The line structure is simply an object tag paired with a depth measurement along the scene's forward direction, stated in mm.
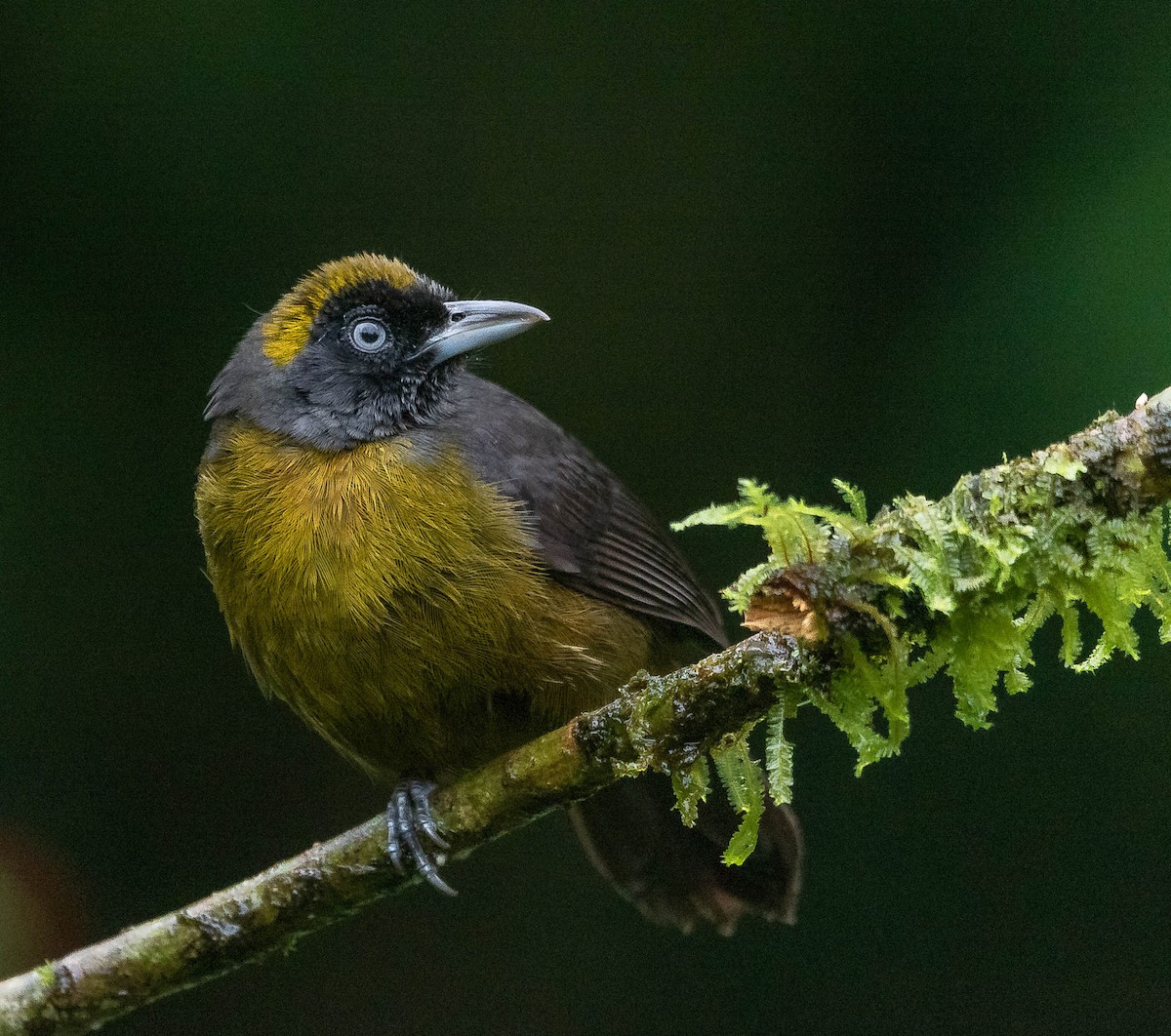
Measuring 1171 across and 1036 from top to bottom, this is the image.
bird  6680
